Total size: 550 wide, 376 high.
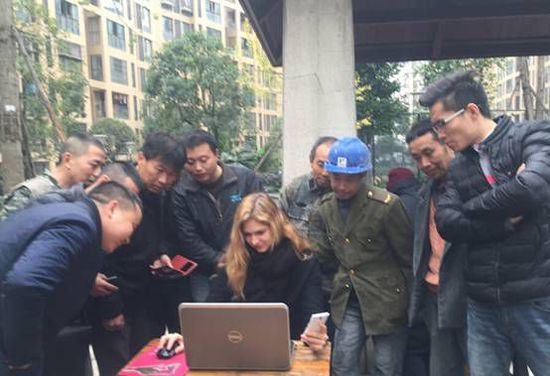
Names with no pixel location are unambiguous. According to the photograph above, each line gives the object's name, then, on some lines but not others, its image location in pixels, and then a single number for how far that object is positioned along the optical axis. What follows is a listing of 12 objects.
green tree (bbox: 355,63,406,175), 9.70
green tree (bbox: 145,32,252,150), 18.20
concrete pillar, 3.87
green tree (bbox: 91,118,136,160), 21.75
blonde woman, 2.46
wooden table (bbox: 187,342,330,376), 1.94
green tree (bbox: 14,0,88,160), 10.27
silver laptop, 1.84
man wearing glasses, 1.97
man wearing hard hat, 2.57
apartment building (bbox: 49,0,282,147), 30.12
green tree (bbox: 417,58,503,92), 10.84
